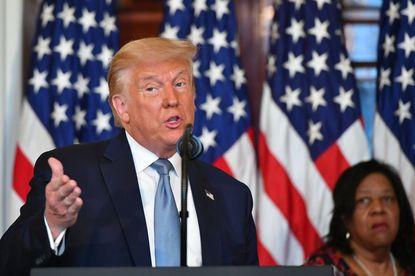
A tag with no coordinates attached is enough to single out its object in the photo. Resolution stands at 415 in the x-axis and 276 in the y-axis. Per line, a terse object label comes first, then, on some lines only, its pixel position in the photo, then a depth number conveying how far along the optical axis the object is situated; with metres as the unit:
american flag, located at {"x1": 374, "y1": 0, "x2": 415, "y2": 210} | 9.48
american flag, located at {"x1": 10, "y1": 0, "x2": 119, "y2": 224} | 9.16
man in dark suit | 5.07
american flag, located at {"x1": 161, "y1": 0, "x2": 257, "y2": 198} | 9.41
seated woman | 8.73
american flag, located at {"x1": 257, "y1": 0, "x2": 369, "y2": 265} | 9.39
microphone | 4.52
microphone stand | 4.45
